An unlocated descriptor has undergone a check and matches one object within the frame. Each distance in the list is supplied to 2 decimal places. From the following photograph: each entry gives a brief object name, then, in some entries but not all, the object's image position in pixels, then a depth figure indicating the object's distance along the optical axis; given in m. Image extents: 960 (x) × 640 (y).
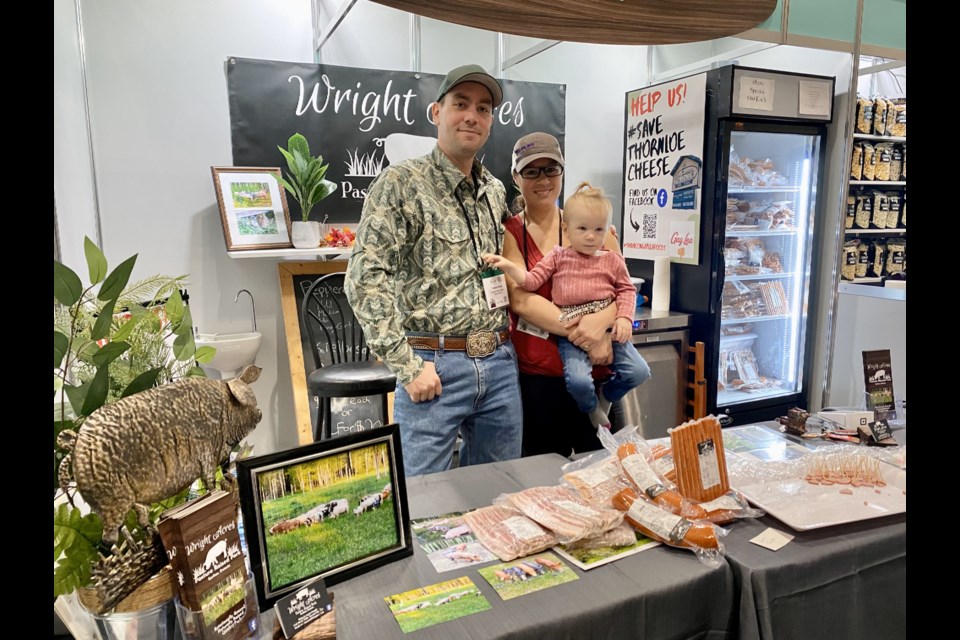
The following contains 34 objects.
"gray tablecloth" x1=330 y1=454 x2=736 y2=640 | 1.03
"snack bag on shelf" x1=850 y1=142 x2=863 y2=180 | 4.39
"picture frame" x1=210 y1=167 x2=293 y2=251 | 3.47
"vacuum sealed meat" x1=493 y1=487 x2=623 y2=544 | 1.26
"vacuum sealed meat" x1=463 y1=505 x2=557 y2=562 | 1.23
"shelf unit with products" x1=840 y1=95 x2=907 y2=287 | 4.42
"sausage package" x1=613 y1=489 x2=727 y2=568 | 1.23
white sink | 3.43
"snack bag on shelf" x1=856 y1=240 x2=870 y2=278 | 4.63
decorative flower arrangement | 3.71
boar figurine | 0.84
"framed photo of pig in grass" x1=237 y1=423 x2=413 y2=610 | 1.07
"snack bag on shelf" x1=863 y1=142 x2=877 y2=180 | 4.42
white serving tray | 1.37
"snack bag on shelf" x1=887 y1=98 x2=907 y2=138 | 4.46
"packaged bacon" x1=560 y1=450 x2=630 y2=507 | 1.42
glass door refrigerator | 3.67
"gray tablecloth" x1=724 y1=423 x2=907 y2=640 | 1.20
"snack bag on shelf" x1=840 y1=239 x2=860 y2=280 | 4.60
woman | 2.01
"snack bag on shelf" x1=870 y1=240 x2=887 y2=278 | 4.66
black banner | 3.59
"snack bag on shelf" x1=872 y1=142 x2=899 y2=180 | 4.45
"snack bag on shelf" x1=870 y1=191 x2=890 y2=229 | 4.55
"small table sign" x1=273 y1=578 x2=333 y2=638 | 0.97
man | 1.76
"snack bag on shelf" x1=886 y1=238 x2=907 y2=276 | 4.69
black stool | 3.56
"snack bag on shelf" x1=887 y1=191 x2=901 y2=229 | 4.61
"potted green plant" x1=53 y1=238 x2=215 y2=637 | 0.89
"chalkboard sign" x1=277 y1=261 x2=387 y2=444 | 3.72
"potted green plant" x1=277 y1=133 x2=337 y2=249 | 3.45
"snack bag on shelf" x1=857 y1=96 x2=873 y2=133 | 4.37
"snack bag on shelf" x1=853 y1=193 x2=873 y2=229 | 4.52
